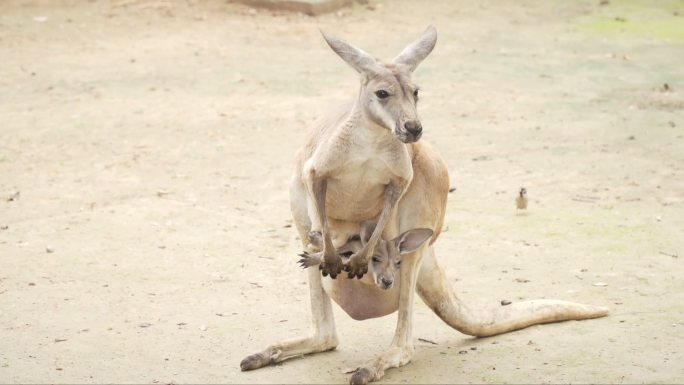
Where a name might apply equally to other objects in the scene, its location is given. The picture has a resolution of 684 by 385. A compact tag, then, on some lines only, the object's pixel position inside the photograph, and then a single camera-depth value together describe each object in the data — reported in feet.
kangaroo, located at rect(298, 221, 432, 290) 28.73
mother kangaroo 28.09
